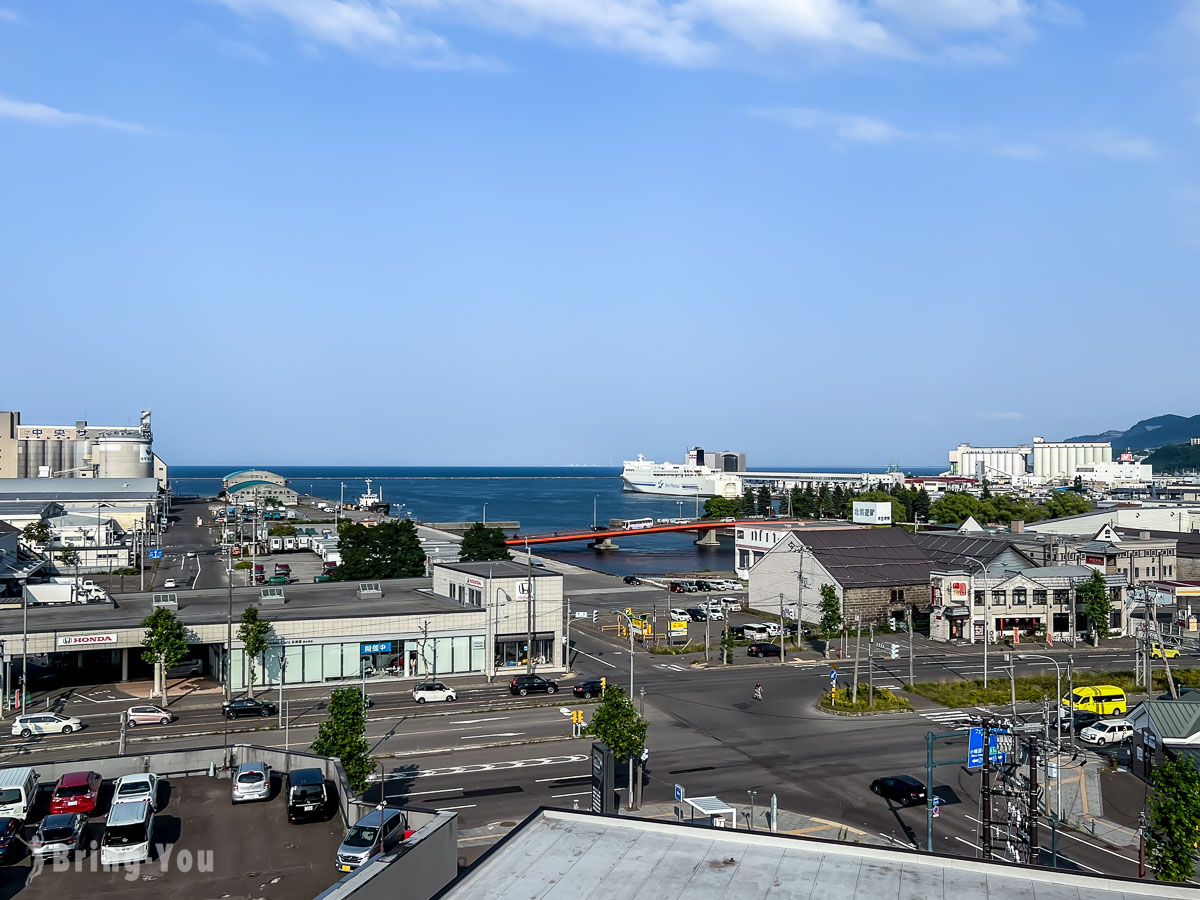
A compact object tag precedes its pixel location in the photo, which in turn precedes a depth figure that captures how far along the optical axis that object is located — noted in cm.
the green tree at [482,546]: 8400
